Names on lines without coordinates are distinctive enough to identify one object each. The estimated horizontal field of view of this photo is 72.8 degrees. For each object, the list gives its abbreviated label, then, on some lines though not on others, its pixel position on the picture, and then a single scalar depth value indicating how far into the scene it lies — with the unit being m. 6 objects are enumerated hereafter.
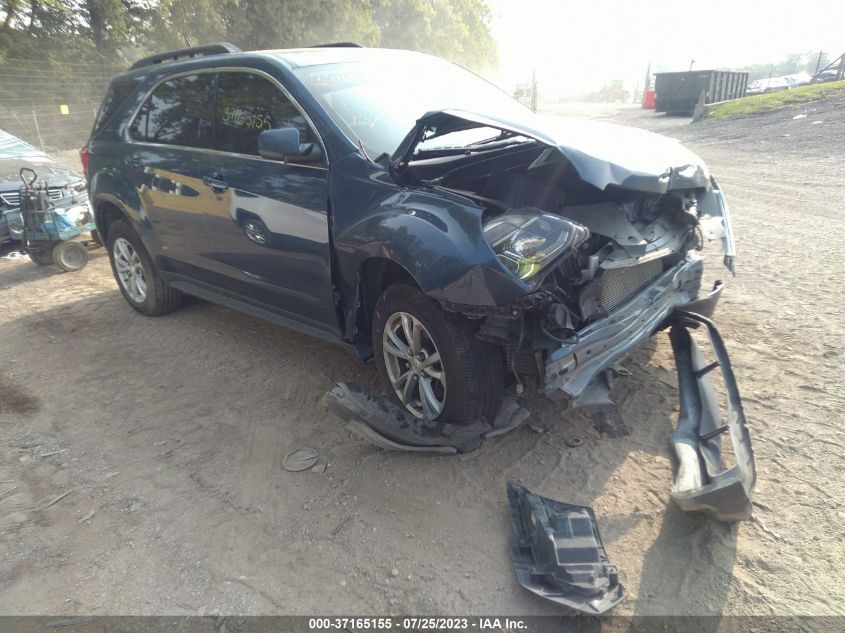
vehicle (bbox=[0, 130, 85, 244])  7.75
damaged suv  2.69
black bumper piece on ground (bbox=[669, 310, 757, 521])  2.36
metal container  21.55
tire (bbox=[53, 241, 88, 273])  6.98
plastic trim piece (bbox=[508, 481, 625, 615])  2.16
